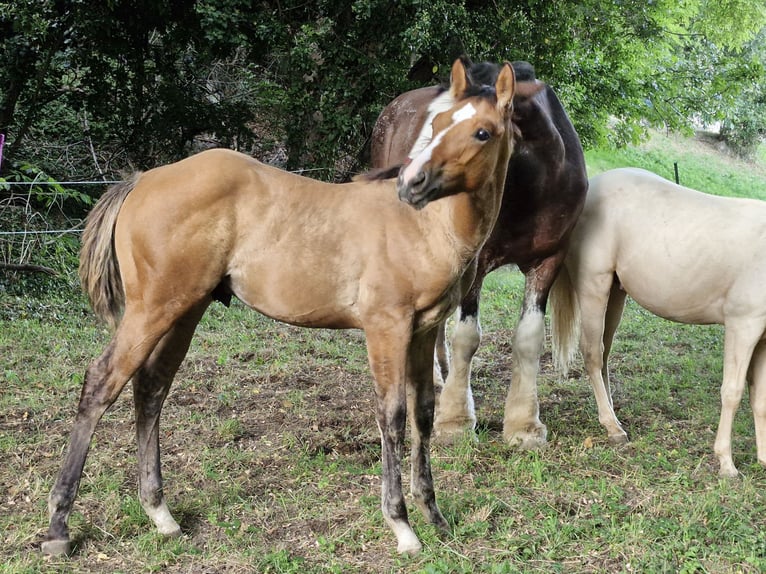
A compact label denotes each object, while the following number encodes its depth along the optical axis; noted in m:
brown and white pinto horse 4.46
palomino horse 4.11
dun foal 3.17
